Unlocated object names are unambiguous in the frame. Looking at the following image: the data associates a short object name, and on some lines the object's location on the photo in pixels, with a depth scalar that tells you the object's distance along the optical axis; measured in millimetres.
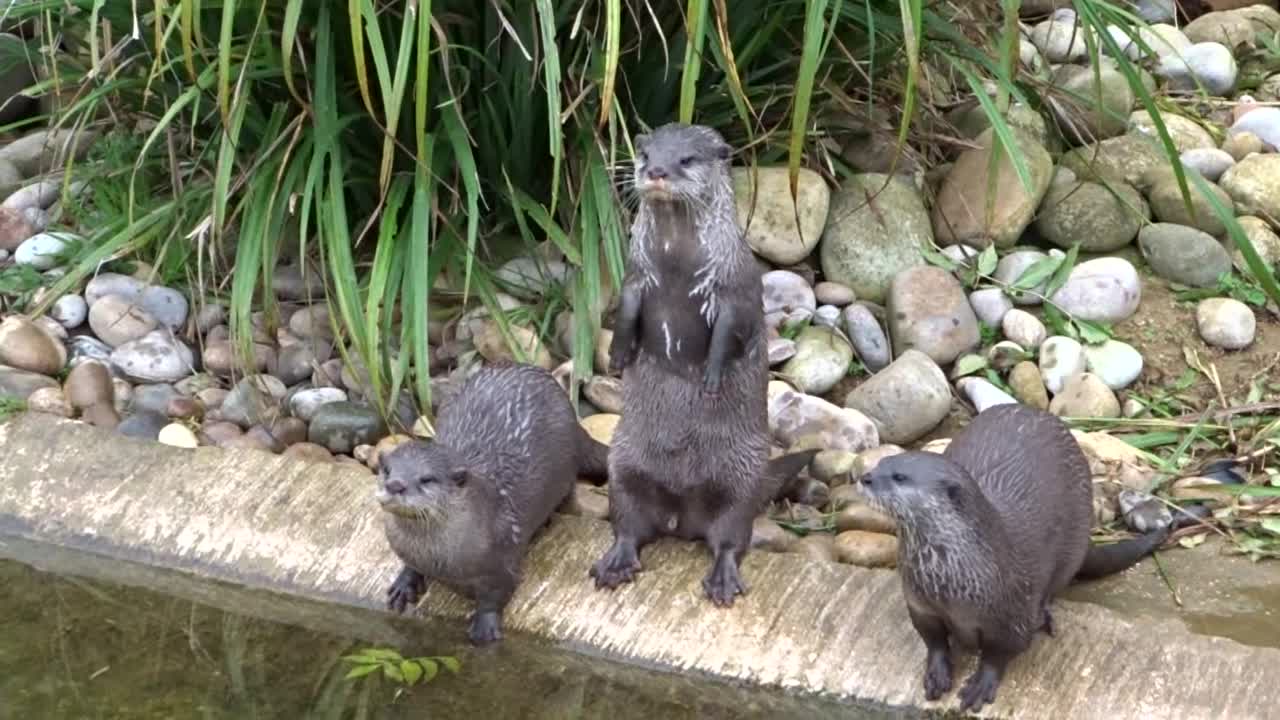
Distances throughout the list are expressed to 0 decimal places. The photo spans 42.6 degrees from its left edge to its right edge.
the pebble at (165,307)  3928
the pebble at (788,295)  3863
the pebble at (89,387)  3623
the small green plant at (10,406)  3287
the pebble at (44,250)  4133
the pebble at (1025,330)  3775
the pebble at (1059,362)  3674
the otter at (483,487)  2764
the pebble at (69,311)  3969
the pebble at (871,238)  3938
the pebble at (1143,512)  3172
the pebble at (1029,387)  3648
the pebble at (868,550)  3014
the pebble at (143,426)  3529
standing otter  2830
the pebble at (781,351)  3703
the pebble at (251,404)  3615
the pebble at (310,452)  3412
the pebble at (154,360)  3791
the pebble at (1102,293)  3846
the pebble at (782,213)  3916
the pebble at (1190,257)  3980
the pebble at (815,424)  3436
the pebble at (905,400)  3506
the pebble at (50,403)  3582
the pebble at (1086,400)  3594
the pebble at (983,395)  3598
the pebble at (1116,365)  3707
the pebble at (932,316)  3725
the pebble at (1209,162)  4332
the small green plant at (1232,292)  3926
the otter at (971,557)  2453
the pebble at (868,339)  3766
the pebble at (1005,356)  3721
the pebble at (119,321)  3902
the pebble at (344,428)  3508
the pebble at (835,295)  3912
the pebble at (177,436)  3477
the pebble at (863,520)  3090
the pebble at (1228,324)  3795
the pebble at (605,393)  3617
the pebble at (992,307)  3855
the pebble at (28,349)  3742
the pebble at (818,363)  3680
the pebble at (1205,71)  4855
